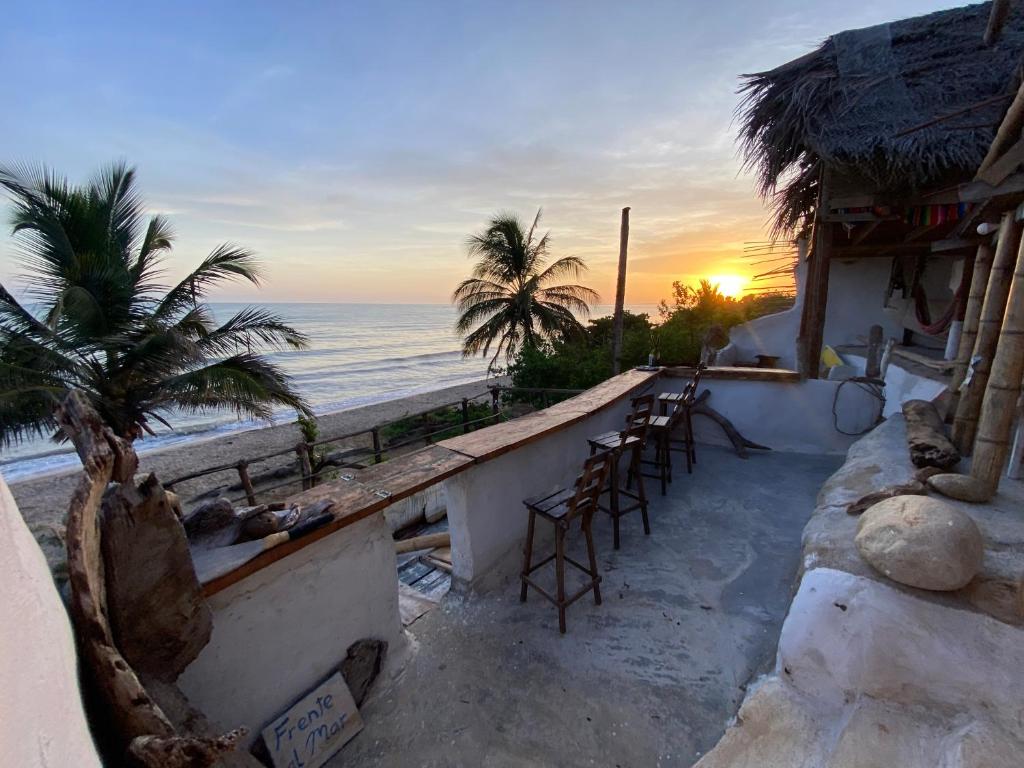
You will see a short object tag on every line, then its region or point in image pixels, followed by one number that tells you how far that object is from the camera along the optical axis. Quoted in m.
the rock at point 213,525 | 1.92
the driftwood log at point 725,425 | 5.57
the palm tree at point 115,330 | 6.59
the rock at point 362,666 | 2.32
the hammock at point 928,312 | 4.91
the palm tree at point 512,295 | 16.50
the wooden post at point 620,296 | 11.09
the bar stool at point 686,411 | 4.71
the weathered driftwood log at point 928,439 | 2.65
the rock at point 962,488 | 2.29
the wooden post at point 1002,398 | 2.26
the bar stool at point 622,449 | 3.61
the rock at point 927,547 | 1.64
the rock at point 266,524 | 1.94
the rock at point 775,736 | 1.57
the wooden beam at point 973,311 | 3.19
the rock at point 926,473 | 2.53
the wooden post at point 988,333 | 2.68
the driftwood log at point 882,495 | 2.32
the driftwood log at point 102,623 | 1.08
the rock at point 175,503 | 1.62
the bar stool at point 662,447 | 4.33
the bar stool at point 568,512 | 2.74
